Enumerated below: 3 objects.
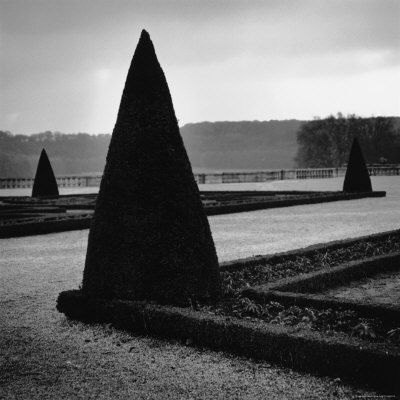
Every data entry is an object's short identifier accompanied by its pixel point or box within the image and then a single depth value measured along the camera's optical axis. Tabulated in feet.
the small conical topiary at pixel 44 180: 89.68
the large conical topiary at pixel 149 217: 18.39
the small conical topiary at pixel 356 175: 83.61
